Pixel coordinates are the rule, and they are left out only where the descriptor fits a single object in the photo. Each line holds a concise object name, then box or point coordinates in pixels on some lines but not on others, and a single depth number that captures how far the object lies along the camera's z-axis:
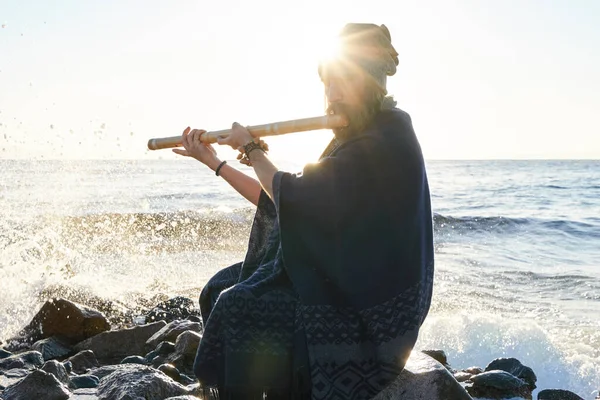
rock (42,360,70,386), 4.75
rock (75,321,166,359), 6.30
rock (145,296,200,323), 8.01
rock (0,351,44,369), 5.63
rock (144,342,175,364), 5.94
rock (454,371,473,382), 5.73
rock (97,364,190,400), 3.94
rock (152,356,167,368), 5.61
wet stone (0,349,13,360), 6.07
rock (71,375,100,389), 4.84
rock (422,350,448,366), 6.38
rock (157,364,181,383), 5.18
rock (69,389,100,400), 4.41
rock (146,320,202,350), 6.34
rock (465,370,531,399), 5.35
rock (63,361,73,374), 5.40
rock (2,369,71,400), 4.16
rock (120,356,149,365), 5.87
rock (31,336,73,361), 6.29
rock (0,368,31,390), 4.99
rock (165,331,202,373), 5.54
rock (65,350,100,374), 5.63
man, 2.58
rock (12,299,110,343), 6.69
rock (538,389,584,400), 5.47
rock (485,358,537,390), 5.95
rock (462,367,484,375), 6.15
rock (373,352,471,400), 3.06
